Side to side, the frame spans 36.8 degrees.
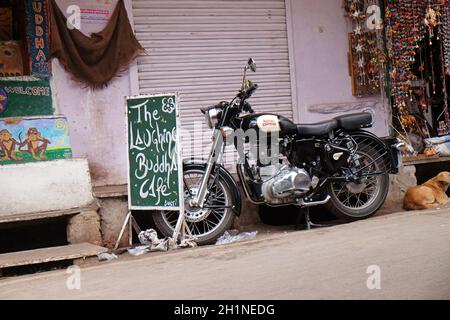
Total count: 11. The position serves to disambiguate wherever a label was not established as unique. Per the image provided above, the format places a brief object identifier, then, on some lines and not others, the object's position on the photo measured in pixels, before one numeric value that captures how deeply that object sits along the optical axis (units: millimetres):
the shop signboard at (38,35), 7492
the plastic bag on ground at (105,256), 5932
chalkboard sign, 6215
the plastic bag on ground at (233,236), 6543
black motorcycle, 6469
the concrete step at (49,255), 5604
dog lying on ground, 7676
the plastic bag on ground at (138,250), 6164
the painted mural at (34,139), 6859
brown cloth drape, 7520
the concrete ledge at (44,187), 6172
